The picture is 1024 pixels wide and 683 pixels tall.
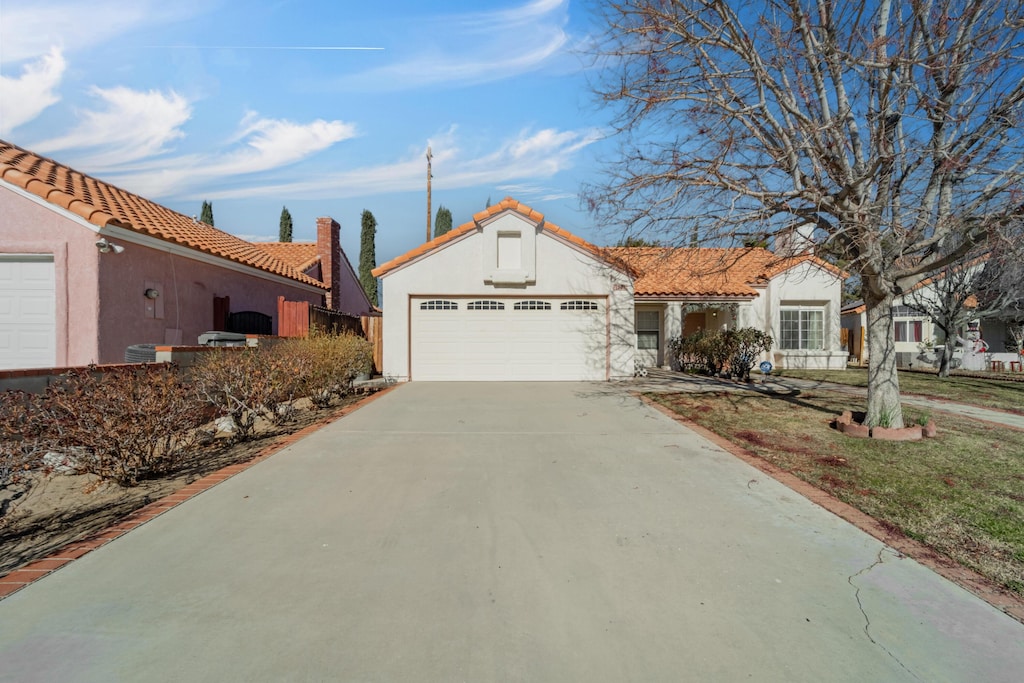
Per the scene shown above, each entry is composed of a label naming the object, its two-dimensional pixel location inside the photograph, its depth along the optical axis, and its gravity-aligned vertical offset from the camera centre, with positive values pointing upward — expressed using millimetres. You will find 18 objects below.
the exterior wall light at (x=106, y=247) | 9391 +1637
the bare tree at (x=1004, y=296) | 16953 +1581
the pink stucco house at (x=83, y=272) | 9352 +1260
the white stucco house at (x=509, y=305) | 14711 +943
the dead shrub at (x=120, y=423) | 5164 -860
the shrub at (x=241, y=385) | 7496 -682
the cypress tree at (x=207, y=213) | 35812 +8461
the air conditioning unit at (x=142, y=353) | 8625 -252
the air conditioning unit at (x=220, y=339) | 10859 -20
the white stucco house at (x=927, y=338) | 21859 +62
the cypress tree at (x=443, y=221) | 34219 +7651
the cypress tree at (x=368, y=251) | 34688 +5791
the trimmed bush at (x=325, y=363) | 9758 -500
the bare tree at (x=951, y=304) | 18172 +1253
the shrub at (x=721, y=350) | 15133 -345
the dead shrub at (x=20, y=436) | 4414 -915
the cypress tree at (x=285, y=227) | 37938 +8016
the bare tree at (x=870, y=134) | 6996 +3011
